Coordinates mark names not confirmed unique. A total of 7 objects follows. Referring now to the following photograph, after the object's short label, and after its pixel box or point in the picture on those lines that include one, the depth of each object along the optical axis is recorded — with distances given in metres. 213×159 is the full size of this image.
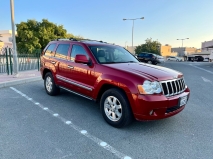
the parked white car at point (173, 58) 38.28
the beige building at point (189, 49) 87.47
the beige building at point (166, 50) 70.50
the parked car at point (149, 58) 20.37
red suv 2.98
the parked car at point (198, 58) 37.00
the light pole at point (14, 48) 7.96
